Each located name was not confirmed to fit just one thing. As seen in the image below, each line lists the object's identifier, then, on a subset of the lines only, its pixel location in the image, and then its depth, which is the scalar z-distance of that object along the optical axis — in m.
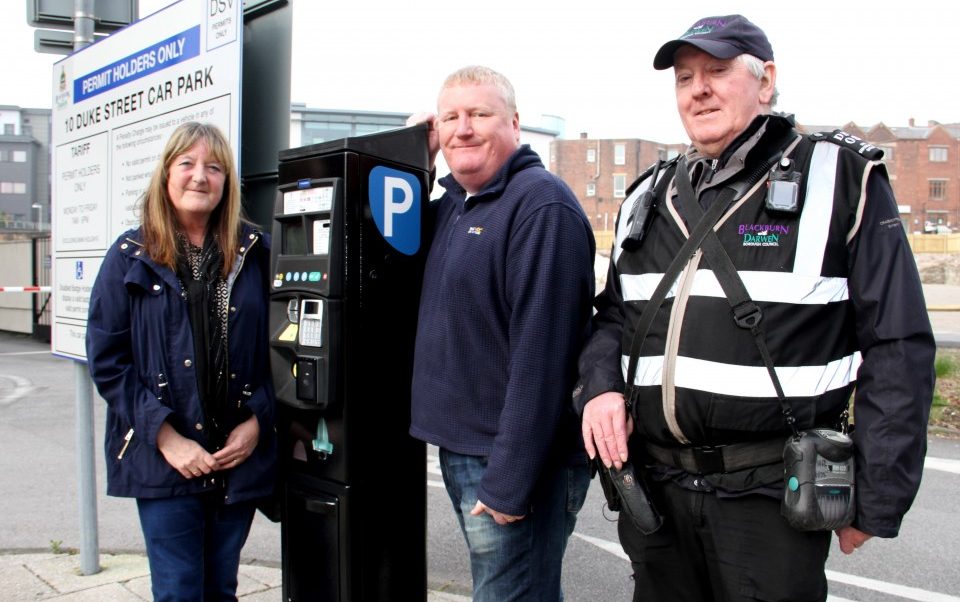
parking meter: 2.48
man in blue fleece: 2.08
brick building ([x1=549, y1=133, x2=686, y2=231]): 63.19
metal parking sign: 2.93
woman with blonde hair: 2.41
